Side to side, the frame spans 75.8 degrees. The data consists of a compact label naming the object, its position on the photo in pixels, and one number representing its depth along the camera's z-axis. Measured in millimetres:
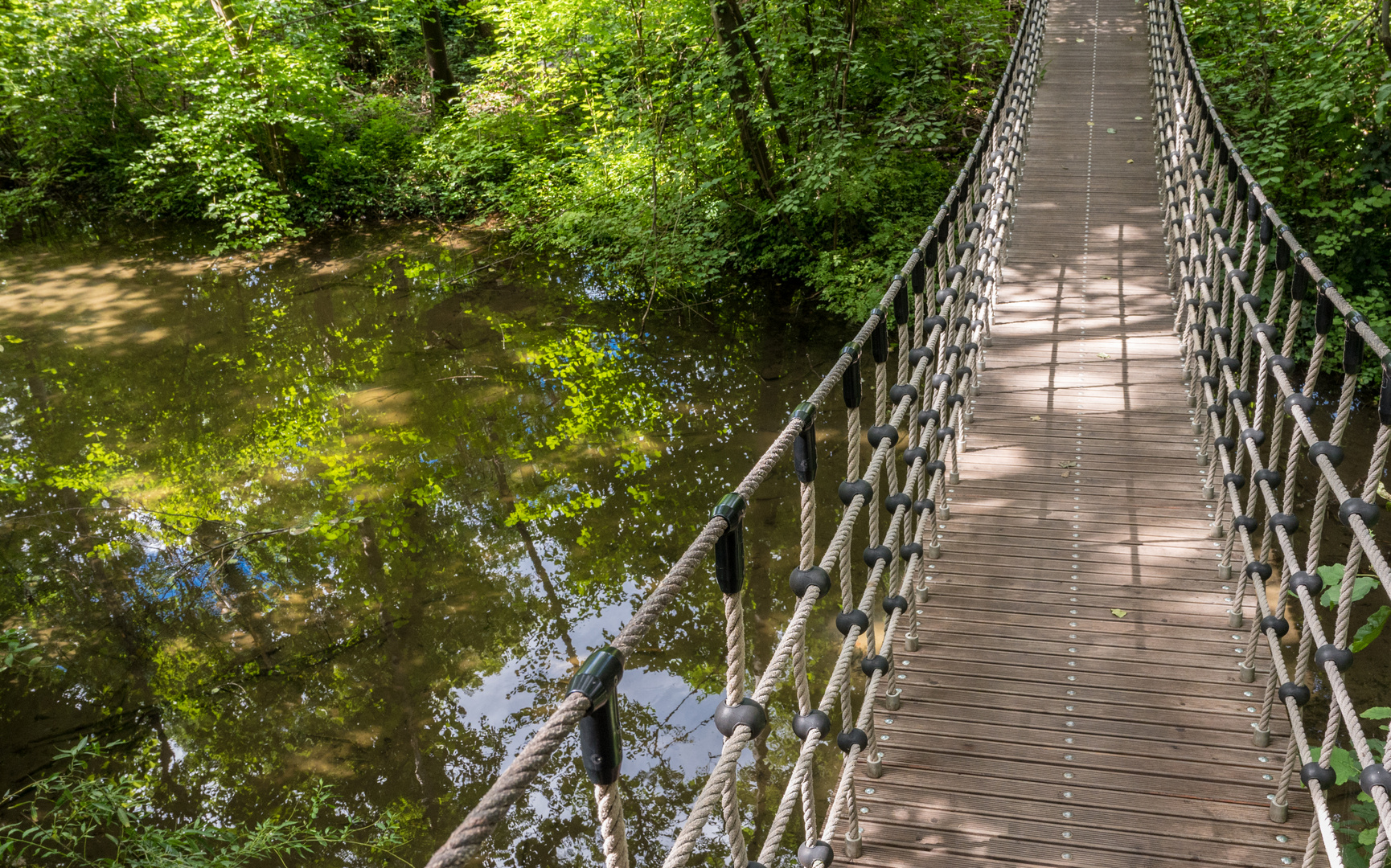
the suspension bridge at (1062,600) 1907
